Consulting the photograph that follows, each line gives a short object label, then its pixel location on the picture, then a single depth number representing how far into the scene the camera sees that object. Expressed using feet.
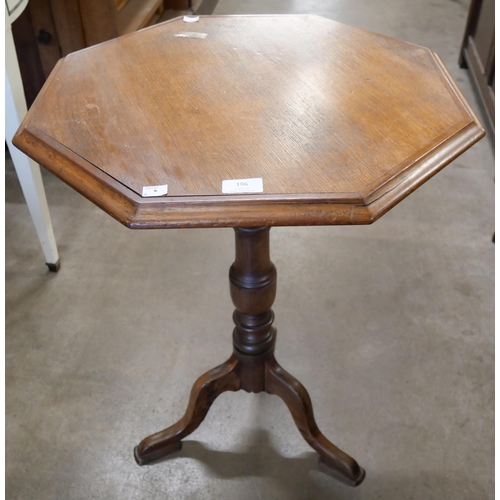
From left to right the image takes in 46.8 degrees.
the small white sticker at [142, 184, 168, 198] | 2.63
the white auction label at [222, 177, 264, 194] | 2.63
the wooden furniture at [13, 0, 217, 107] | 6.59
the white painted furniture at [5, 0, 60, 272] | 4.67
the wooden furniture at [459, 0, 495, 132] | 8.36
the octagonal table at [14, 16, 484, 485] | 2.63
